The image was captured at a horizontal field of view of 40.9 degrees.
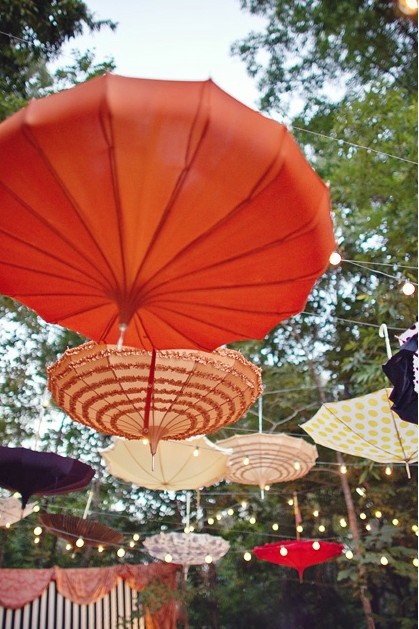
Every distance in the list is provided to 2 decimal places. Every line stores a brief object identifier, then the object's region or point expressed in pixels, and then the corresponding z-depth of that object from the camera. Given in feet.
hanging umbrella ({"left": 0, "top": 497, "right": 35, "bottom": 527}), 22.54
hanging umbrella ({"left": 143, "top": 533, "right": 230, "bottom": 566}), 26.35
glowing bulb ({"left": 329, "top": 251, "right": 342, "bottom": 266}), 12.89
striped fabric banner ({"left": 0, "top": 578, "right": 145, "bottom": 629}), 26.71
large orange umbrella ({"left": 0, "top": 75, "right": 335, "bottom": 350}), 5.33
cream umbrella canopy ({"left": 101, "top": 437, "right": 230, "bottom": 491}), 19.29
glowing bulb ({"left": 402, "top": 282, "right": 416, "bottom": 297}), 13.48
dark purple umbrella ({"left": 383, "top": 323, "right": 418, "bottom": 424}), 9.08
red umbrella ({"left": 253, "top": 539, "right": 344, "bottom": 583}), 22.11
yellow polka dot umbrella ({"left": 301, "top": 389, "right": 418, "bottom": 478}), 14.24
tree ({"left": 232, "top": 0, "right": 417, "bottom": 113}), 18.98
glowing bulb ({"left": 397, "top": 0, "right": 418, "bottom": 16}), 9.62
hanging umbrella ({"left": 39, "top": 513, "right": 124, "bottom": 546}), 23.21
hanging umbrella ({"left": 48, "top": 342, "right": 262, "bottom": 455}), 9.78
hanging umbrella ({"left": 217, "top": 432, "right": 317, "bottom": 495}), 19.67
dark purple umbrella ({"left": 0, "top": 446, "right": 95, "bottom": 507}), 14.96
